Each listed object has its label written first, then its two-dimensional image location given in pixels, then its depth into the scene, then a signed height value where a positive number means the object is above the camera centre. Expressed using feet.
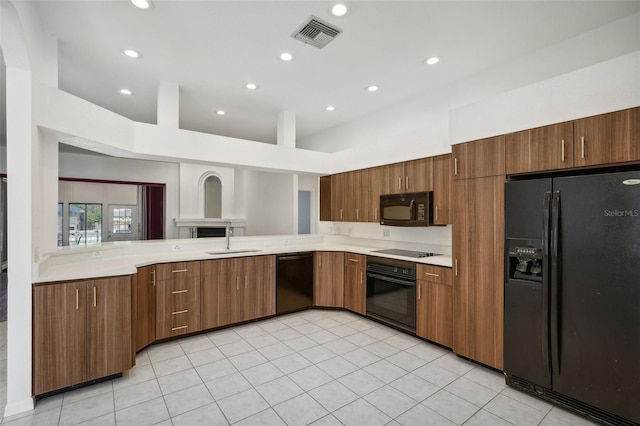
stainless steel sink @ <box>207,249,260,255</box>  13.01 -1.79
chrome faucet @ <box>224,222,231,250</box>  13.66 -1.27
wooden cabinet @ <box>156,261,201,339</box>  10.53 -3.18
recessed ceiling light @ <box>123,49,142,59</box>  9.50 +5.10
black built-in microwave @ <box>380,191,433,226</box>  11.52 +0.12
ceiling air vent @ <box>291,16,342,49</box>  8.05 +5.05
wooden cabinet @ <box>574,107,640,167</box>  6.27 +1.64
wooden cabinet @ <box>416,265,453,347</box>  9.85 -3.17
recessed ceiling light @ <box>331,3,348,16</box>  7.32 +5.06
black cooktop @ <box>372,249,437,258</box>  11.92 -1.72
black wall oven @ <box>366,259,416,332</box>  11.09 -3.20
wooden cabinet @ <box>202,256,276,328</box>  11.52 -3.19
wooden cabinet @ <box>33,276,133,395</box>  7.13 -3.06
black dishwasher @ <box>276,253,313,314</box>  13.32 -3.23
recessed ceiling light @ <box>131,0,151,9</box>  7.18 +5.05
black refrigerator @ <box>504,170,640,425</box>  6.23 -1.85
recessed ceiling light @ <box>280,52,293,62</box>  9.66 +5.08
